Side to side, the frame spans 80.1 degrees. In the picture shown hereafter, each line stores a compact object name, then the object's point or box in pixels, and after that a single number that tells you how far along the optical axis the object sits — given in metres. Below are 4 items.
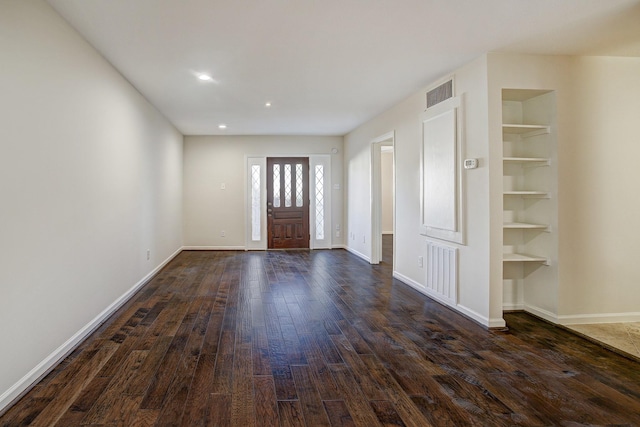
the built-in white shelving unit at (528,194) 3.52
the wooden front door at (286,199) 8.22
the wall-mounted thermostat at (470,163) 3.53
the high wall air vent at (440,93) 3.98
